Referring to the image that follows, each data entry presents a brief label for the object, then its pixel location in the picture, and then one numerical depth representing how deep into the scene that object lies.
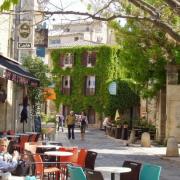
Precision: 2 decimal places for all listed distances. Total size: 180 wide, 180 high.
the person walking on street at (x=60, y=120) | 55.73
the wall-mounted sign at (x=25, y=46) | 23.42
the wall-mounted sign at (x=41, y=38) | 26.88
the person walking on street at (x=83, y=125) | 36.41
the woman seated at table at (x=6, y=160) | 10.92
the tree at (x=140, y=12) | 15.24
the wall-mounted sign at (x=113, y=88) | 58.62
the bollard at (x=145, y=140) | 31.26
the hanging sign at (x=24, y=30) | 23.34
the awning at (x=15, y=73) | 20.19
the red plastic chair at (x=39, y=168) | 11.66
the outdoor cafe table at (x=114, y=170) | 9.94
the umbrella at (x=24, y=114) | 26.22
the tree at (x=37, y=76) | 28.89
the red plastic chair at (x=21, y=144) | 15.90
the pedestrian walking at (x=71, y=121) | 34.96
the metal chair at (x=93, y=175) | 8.88
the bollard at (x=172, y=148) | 24.75
